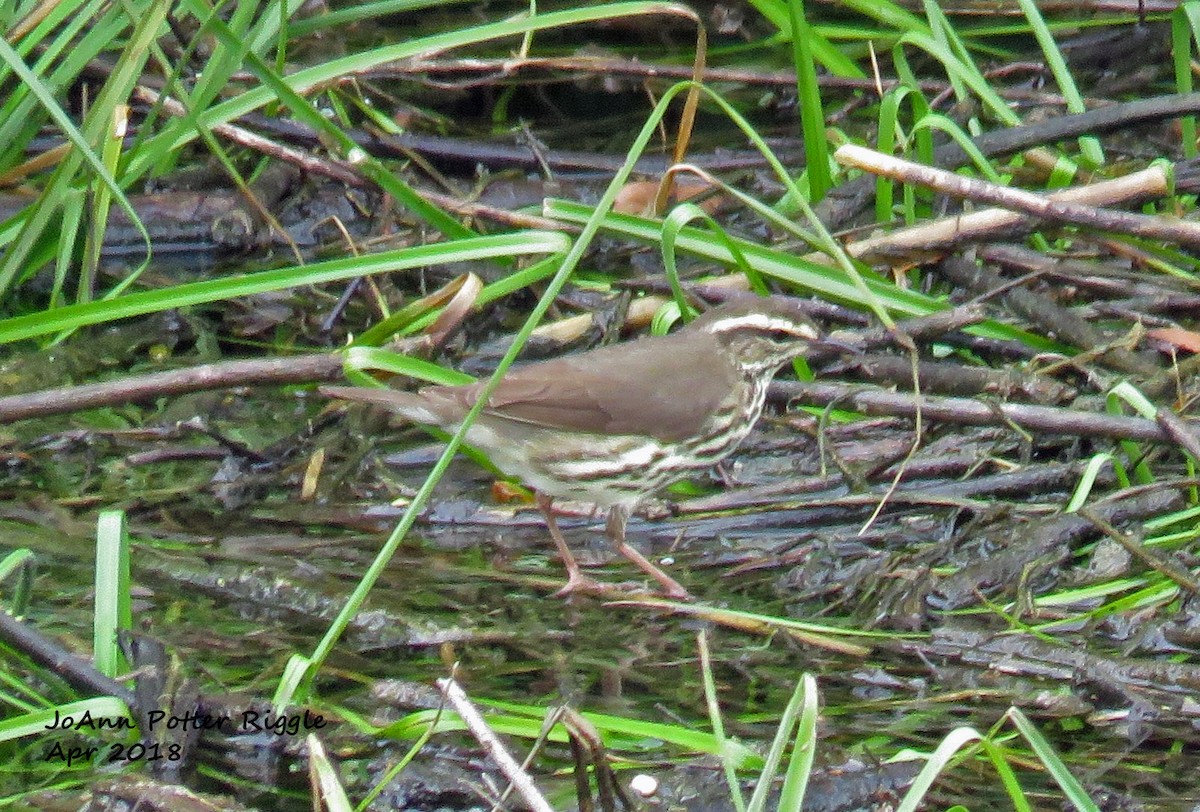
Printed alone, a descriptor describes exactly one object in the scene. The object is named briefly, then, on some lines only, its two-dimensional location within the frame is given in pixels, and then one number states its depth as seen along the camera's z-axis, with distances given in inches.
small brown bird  413.7
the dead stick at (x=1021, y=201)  409.7
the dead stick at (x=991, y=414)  389.1
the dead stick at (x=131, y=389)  394.0
